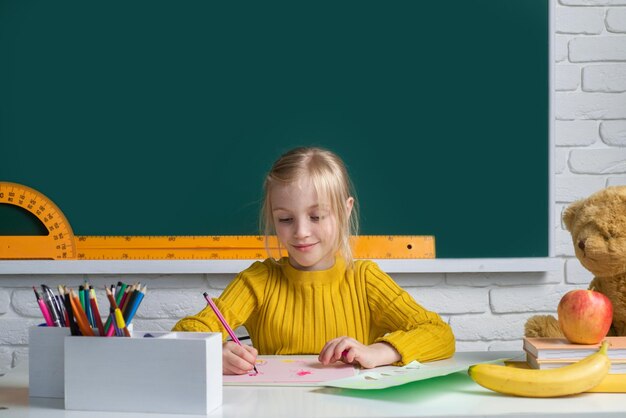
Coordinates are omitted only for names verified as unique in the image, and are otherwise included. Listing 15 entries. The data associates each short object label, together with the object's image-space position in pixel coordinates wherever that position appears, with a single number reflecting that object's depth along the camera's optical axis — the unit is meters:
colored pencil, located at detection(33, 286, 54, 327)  1.05
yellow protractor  2.05
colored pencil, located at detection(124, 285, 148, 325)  0.98
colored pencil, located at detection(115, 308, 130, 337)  0.96
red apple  1.09
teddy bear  1.22
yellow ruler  2.05
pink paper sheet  1.11
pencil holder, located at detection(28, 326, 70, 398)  1.04
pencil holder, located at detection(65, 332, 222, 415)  0.94
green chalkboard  2.07
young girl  1.49
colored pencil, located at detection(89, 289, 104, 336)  0.98
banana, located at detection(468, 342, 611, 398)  1.00
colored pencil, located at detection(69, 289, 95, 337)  0.97
